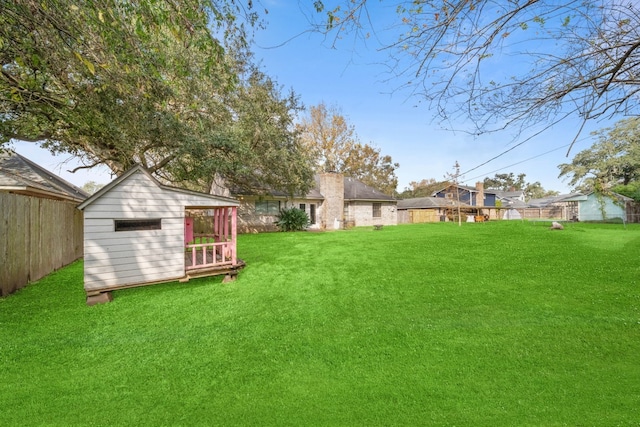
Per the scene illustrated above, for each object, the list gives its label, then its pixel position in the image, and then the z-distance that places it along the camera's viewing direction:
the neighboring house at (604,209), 25.95
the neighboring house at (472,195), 37.75
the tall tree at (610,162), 31.08
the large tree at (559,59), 2.70
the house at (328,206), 19.77
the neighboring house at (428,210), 32.75
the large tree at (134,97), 3.69
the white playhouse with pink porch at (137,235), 5.53
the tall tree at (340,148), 35.12
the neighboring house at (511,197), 45.72
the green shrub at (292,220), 19.73
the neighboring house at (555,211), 32.41
